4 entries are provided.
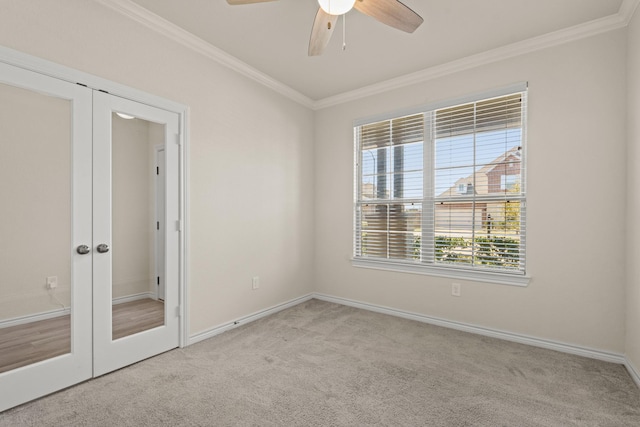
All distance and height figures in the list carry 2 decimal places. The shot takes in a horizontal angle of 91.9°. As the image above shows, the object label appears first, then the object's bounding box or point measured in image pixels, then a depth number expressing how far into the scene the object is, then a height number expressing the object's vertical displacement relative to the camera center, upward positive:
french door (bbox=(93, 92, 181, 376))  2.25 -0.17
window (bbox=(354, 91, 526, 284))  2.95 +0.22
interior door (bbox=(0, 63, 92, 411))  1.89 -0.16
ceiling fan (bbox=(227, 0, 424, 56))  1.72 +1.20
